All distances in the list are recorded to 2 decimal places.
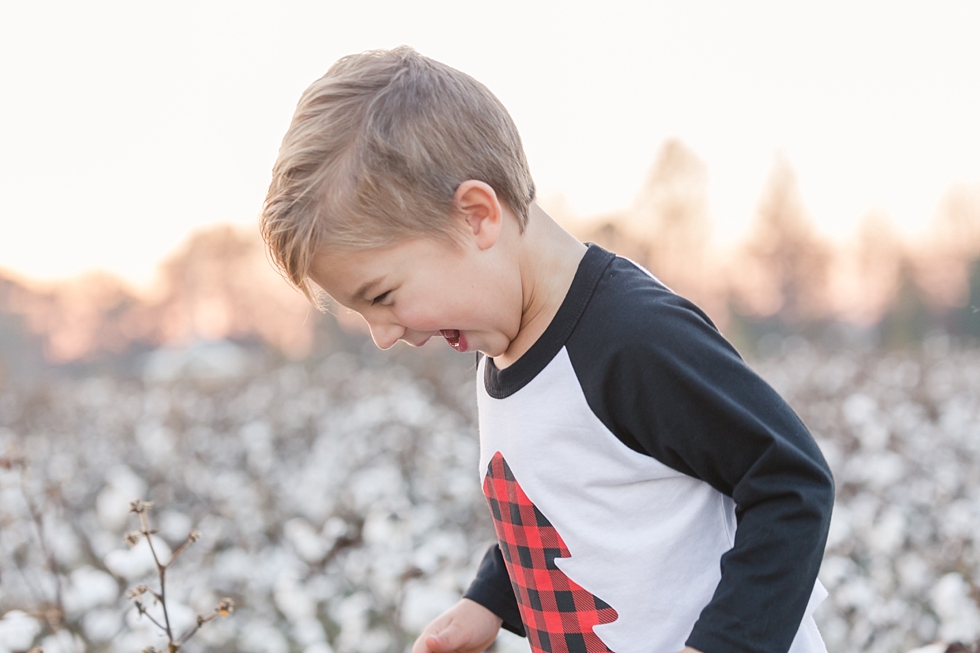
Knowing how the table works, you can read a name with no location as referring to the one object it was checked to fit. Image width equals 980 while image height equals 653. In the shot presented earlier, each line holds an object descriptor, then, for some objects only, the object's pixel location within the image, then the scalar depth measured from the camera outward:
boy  0.93
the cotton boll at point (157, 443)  4.87
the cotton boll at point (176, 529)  3.19
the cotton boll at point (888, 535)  2.95
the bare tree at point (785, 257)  19.23
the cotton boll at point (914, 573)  2.80
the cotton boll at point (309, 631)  2.66
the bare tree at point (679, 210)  14.36
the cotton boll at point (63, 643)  1.84
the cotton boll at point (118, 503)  3.29
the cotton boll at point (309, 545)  2.70
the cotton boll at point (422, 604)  2.30
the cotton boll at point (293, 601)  2.70
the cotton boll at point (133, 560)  1.79
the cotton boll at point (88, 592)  2.43
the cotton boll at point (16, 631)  1.62
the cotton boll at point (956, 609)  1.95
